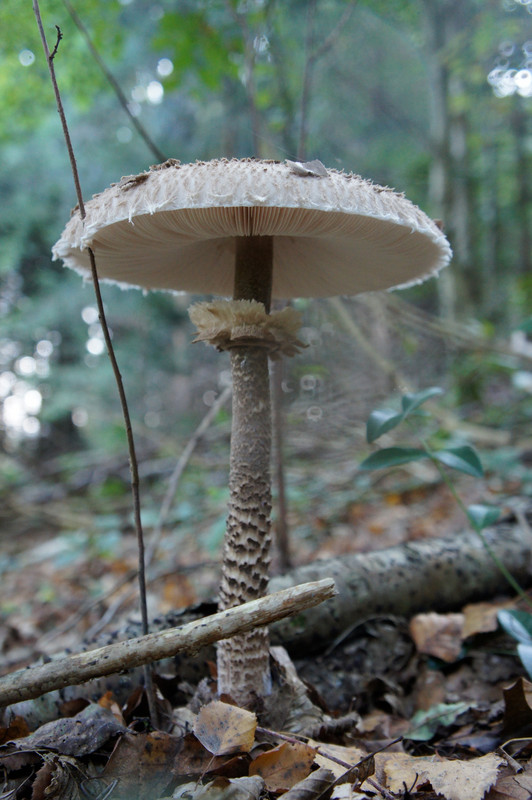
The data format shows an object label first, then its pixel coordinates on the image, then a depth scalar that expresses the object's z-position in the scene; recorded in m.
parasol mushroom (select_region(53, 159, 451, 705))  0.25
